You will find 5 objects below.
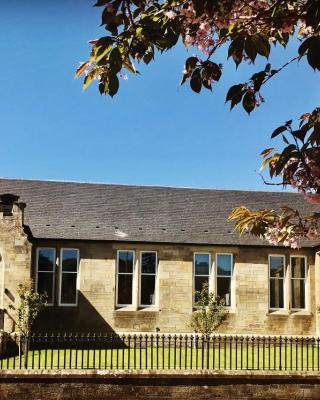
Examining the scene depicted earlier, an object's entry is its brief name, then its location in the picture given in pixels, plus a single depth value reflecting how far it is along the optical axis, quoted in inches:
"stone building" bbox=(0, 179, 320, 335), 1015.6
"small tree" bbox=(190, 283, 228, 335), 905.5
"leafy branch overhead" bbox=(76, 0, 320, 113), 154.3
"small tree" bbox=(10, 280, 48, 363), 832.3
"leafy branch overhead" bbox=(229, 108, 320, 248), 165.9
